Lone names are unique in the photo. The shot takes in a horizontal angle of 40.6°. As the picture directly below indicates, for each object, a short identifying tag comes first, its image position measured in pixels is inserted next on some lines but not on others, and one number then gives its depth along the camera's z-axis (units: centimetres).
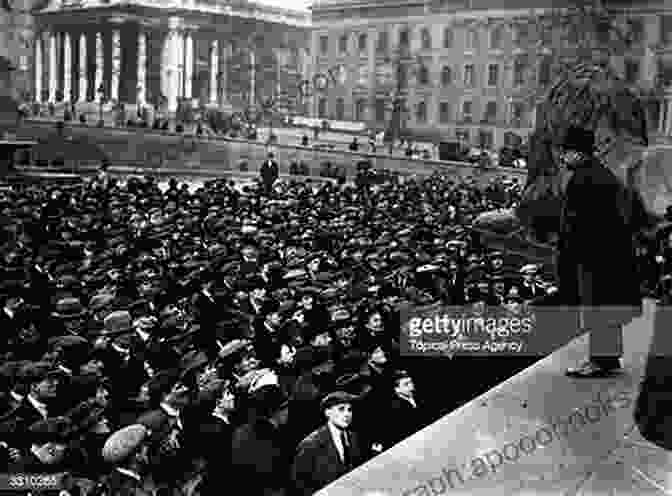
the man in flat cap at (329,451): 558
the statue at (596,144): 1347
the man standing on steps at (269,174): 2719
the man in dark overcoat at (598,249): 606
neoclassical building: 8306
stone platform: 451
